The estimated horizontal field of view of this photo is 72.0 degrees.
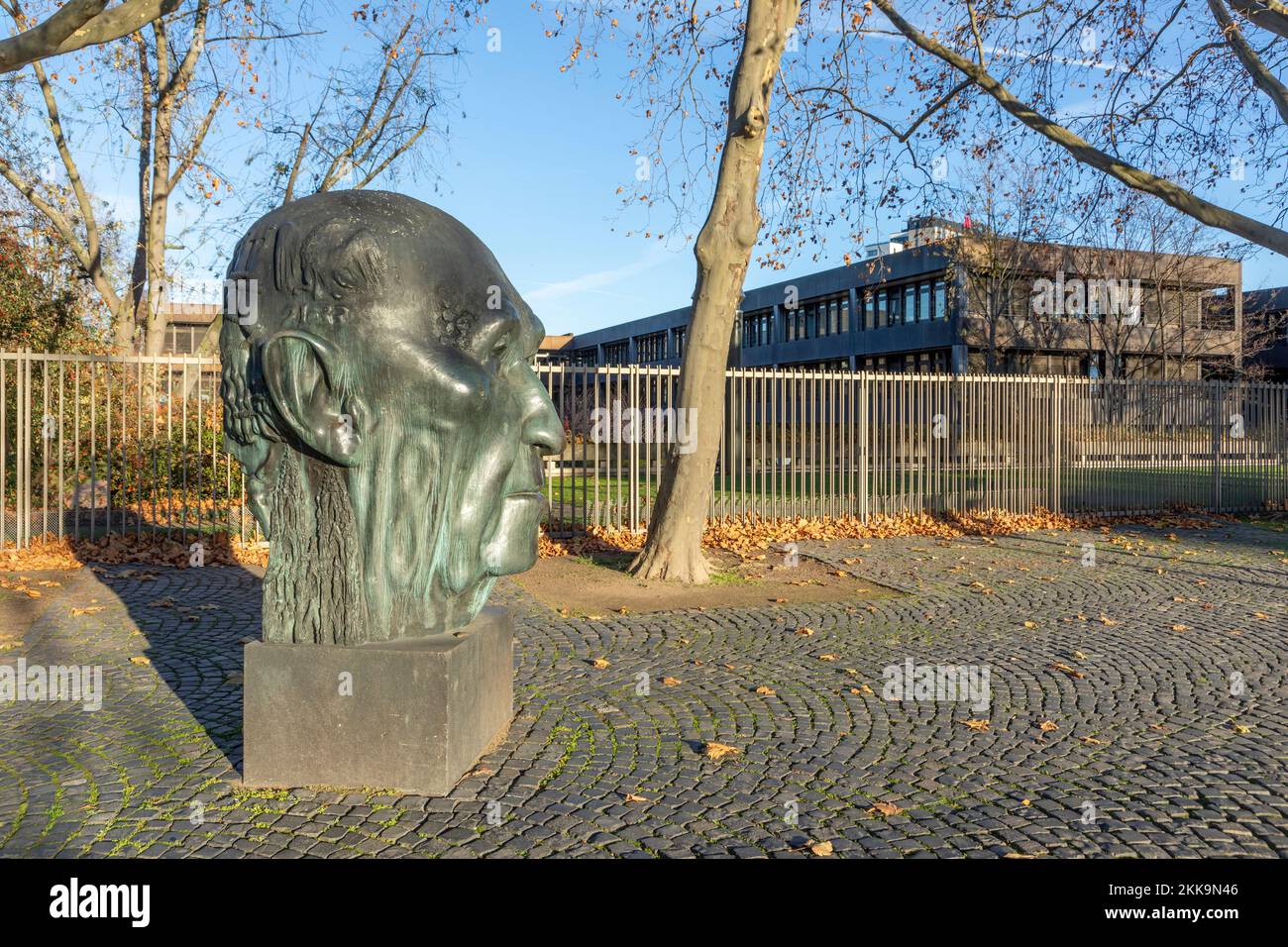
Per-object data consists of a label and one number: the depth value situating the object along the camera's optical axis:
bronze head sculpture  3.69
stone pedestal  3.86
